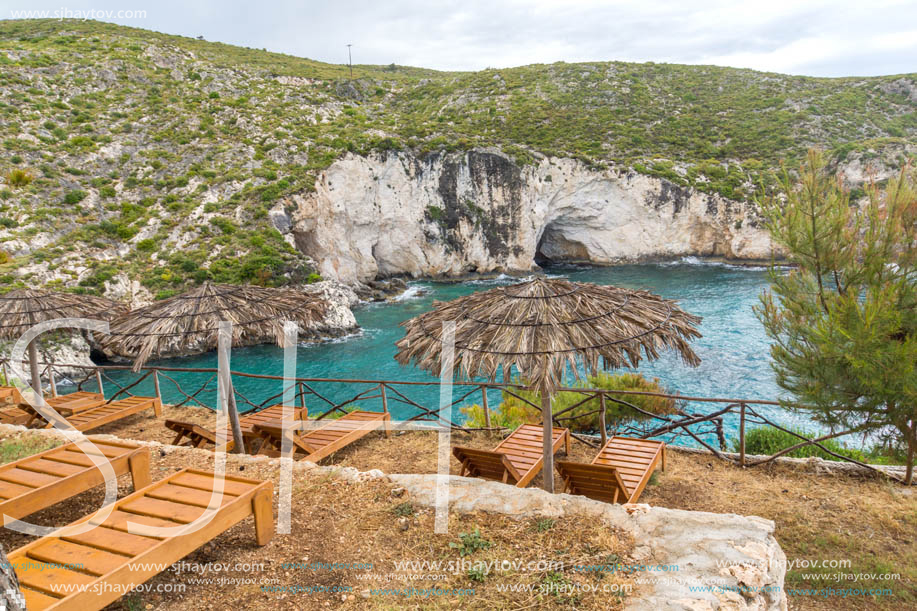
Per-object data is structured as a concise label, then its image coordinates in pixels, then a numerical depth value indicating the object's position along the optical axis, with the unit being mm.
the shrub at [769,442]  9195
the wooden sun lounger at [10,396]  9000
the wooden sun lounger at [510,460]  5316
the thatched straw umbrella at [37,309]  7117
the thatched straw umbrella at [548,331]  4402
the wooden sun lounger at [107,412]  7793
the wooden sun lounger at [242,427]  6547
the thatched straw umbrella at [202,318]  5875
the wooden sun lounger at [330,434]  6168
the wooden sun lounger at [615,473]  4947
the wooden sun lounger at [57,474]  3625
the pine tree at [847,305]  4578
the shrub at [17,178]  27344
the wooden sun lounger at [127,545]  2537
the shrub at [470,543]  3402
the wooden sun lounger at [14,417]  7832
